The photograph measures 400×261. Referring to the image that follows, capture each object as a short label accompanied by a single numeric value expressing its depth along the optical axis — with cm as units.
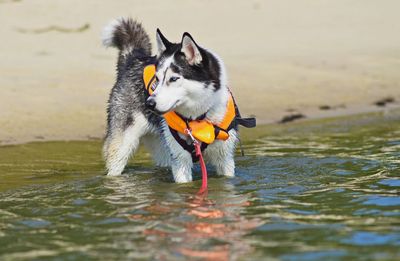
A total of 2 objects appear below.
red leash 1294
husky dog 1222
